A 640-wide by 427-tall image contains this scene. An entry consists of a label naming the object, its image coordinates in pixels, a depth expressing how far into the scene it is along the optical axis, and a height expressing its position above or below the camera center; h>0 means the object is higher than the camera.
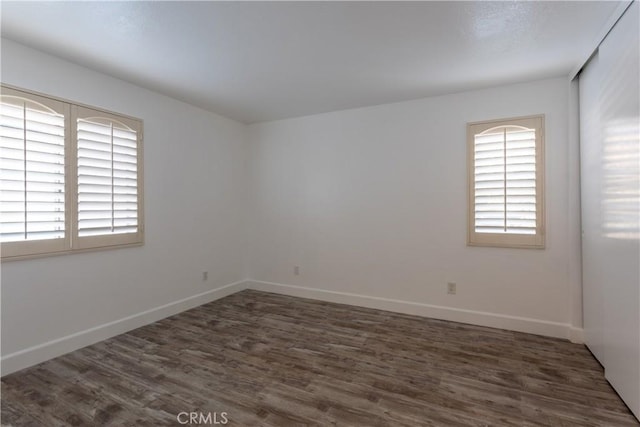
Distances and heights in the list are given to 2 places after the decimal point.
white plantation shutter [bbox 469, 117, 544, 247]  3.14 +0.34
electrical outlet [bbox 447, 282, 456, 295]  3.53 -0.87
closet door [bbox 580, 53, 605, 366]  2.48 +0.08
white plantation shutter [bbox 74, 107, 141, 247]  2.87 +0.34
